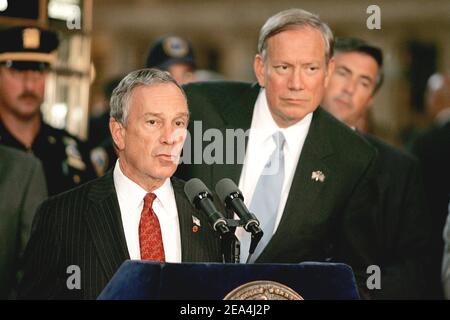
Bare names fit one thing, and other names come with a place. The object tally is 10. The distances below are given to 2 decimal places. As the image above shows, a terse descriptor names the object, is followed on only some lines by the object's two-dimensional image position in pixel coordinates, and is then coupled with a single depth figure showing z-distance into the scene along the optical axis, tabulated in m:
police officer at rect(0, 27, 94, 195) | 9.31
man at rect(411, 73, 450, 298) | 10.43
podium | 5.42
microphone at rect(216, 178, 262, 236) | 5.87
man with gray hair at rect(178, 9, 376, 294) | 7.12
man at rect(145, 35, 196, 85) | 11.71
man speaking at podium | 6.42
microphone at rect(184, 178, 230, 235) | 5.88
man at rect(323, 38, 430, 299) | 8.52
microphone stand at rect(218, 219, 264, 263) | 5.90
